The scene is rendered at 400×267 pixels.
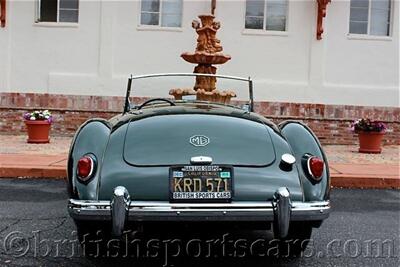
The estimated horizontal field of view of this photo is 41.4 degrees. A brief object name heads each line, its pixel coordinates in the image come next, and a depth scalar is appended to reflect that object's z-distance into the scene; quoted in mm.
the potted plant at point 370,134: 10648
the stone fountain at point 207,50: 10266
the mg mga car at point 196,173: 3119
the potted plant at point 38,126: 10469
